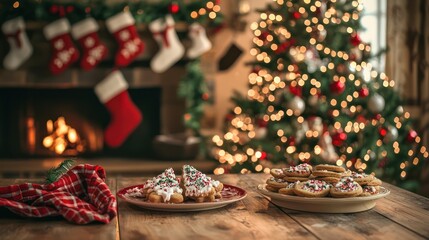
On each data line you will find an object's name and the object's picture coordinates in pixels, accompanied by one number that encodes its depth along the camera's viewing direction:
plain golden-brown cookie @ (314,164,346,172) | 1.70
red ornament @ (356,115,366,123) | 4.22
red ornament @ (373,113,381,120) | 4.22
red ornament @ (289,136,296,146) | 4.12
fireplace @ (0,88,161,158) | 5.19
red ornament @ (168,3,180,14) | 4.89
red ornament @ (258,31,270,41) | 4.25
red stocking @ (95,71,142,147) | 4.93
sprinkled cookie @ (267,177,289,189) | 1.72
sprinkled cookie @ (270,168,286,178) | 1.76
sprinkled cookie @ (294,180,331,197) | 1.63
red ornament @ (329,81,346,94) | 4.00
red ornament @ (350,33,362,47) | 4.09
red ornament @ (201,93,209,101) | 5.02
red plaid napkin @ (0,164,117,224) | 1.55
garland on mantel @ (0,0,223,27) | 4.80
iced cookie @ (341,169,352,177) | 1.69
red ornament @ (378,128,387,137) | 4.17
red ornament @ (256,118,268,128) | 4.17
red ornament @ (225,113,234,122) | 4.48
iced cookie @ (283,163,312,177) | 1.72
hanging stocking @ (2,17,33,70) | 4.76
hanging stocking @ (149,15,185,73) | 4.89
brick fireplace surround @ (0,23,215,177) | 4.93
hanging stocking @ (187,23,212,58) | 4.93
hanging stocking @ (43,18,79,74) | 4.79
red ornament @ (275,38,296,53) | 4.14
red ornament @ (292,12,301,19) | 4.15
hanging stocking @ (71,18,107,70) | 4.81
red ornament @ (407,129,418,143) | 4.25
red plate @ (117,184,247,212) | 1.63
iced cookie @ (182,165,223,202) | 1.66
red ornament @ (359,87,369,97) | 4.12
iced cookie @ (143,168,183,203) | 1.65
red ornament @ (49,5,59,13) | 4.79
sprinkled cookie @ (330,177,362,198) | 1.61
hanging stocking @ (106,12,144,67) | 4.82
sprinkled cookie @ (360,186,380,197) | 1.65
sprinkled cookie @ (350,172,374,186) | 1.69
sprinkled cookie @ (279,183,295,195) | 1.68
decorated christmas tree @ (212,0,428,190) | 4.13
